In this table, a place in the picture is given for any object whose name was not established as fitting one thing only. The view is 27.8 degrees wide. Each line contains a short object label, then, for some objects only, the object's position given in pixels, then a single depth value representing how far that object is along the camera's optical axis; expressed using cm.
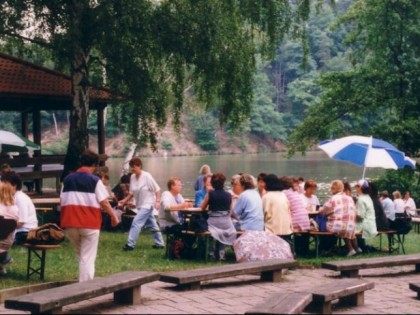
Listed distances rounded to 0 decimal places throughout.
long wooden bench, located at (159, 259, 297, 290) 881
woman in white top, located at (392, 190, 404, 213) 2210
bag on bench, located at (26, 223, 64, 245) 981
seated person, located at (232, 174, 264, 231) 1199
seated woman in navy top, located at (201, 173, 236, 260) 1205
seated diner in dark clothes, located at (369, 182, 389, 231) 1384
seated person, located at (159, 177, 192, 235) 1262
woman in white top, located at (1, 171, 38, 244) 1043
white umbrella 1580
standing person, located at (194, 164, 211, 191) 1560
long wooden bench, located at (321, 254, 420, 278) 1013
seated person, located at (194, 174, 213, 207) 1478
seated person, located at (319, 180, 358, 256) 1290
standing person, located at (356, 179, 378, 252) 1341
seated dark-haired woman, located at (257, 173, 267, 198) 1267
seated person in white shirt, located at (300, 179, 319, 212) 1414
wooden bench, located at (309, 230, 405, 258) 1288
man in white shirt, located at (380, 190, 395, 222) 1549
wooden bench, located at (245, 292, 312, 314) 633
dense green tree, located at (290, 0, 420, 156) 3158
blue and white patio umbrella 1389
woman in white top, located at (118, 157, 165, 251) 1352
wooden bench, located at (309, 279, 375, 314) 769
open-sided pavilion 1837
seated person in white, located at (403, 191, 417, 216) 2409
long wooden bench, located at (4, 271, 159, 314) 667
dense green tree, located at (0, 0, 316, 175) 1595
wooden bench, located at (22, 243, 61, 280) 977
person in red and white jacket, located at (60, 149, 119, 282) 872
